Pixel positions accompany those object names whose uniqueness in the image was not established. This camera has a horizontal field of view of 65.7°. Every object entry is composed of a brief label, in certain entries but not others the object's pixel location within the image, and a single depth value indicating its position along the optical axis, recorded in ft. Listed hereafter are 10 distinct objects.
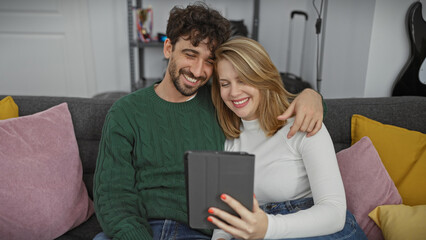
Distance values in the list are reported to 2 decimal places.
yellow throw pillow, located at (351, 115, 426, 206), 3.74
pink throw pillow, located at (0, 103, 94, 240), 3.42
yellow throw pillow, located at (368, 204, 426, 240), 3.07
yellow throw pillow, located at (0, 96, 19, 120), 4.03
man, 3.43
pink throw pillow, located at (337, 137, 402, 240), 3.53
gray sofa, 4.41
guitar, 5.85
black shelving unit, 9.84
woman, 2.74
